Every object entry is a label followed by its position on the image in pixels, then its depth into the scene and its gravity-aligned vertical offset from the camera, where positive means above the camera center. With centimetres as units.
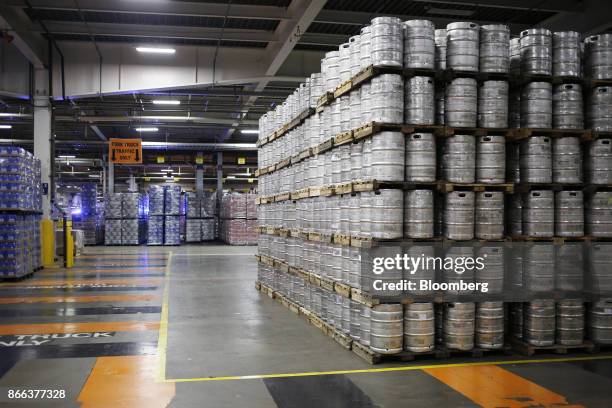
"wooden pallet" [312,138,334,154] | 754 +92
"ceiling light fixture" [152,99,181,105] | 2127 +419
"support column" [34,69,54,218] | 1702 +246
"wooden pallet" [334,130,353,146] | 687 +93
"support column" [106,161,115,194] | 3095 +186
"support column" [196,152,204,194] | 3294 +213
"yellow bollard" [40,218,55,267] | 1681 -94
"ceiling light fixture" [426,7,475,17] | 1316 +475
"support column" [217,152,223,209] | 3156 +207
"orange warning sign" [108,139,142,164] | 2211 +239
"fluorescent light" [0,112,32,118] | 2084 +357
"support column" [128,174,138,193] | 4212 +211
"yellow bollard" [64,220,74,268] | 1681 -110
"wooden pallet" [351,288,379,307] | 620 -95
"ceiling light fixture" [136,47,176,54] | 1603 +472
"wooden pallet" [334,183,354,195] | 680 +30
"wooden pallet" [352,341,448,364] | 625 -160
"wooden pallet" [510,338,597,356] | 665 -159
